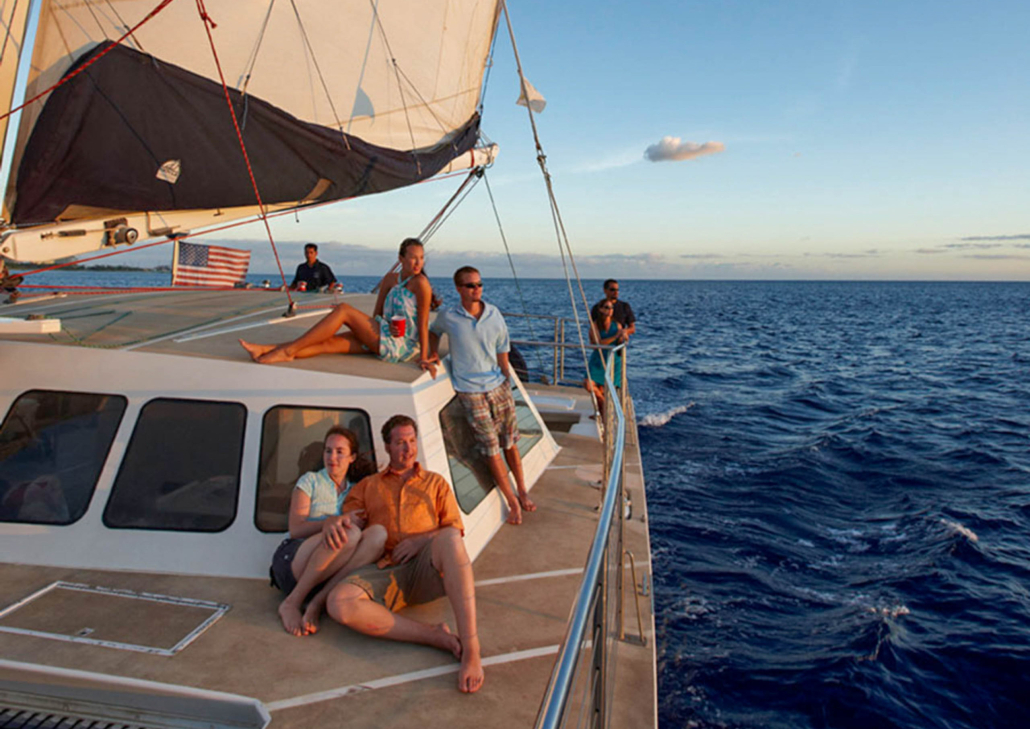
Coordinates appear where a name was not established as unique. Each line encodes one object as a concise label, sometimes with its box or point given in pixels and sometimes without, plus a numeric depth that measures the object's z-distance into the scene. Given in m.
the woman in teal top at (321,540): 3.78
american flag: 9.03
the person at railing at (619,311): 9.93
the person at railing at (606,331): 9.79
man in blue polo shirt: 5.37
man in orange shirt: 3.62
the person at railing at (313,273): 11.16
